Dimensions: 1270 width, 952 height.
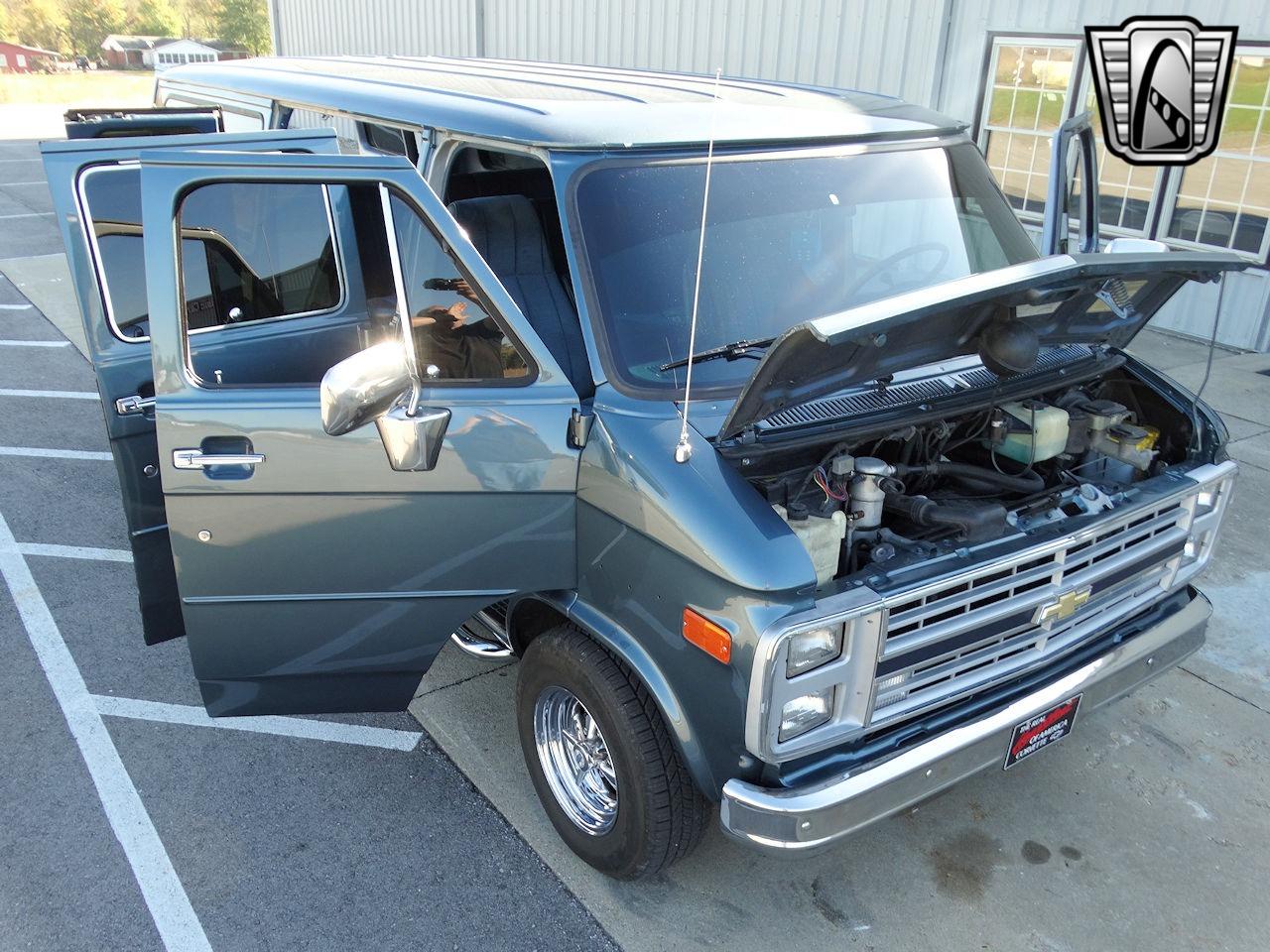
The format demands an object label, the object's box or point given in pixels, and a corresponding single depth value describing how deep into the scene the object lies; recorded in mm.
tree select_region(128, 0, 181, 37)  105750
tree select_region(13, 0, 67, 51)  90812
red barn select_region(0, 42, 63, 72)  78438
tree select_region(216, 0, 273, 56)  90312
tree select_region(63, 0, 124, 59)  95438
